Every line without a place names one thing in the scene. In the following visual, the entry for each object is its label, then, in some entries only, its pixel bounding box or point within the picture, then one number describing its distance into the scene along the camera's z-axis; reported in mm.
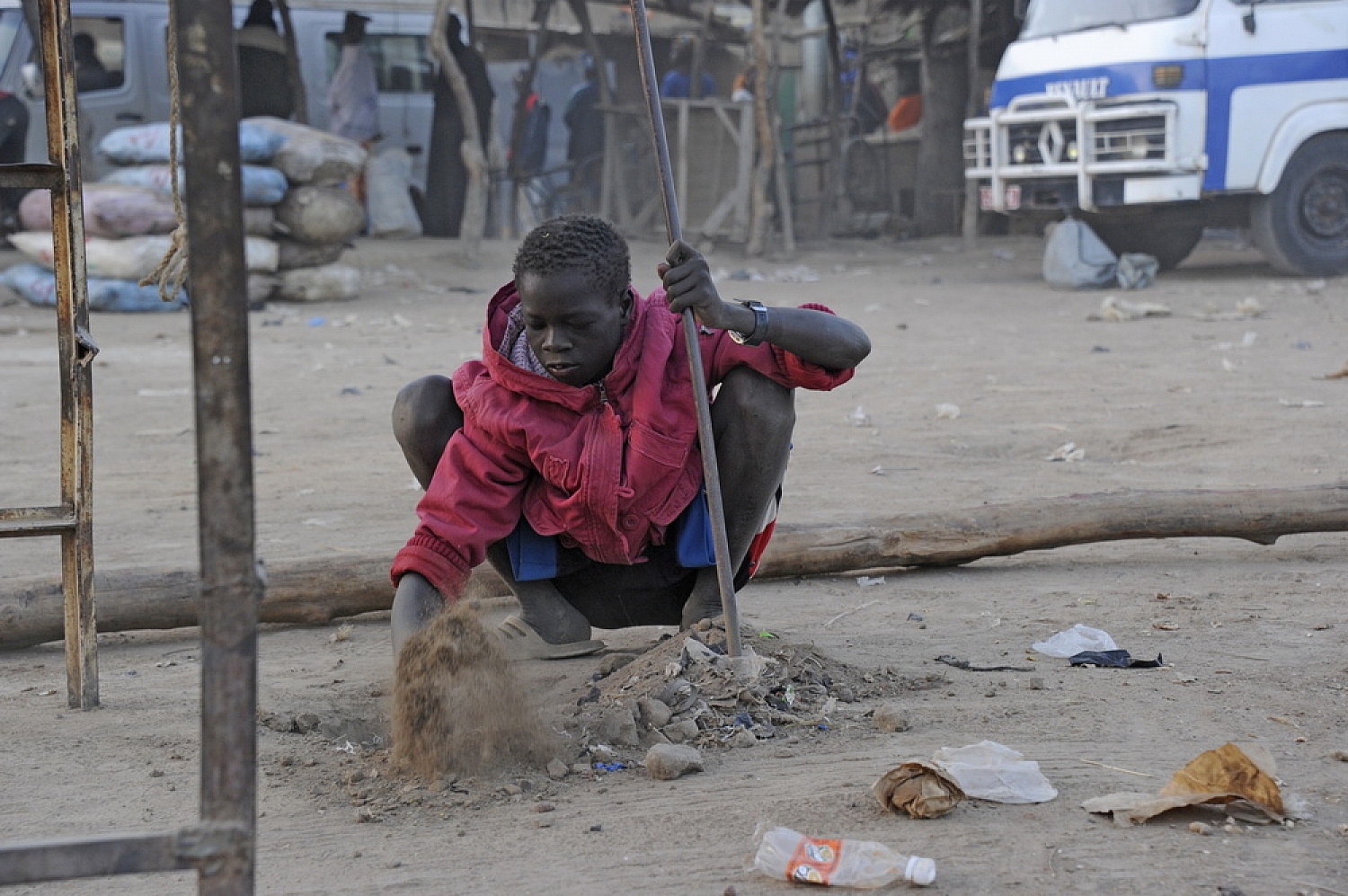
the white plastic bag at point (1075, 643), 2902
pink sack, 9484
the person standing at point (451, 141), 14023
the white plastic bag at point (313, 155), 10234
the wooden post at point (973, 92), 14438
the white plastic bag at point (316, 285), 10570
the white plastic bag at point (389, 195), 14570
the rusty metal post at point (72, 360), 2486
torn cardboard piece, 1952
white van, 12352
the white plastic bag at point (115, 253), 9562
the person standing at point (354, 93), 13516
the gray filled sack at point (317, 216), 10195
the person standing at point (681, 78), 15367
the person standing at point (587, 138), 15781
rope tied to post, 2451
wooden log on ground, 3508
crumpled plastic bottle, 1803
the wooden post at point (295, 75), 13312
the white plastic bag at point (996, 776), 2062
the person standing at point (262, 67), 13195
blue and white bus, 9820
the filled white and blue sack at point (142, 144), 10234
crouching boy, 2459
